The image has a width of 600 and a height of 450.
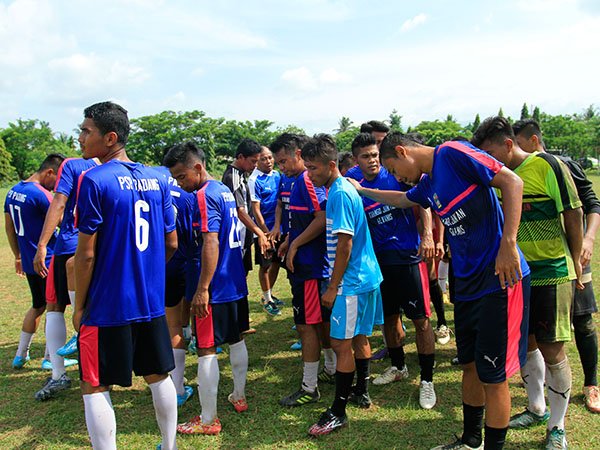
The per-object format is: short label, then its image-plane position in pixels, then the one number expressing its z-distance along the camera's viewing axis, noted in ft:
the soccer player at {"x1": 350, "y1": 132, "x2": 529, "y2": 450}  8.89
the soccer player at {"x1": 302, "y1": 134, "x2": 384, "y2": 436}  11.75
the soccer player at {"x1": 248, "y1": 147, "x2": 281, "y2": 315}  23.38
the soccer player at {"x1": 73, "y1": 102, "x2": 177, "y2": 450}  9.20
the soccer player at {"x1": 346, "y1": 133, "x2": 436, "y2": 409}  13.82
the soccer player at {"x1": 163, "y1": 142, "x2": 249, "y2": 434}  12.09
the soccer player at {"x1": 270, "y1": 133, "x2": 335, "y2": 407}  13.58
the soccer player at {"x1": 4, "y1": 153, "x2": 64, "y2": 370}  17.04
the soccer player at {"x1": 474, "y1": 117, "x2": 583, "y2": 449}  11.01
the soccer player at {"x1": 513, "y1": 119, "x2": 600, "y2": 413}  12.30
